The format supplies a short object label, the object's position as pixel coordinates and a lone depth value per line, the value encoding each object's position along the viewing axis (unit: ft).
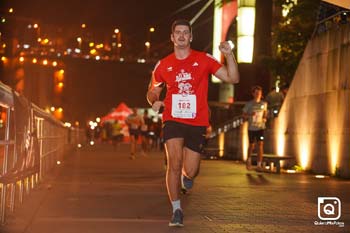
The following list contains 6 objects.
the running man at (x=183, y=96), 29.17
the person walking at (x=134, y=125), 98.12
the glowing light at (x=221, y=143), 102.27
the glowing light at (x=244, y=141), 87.62
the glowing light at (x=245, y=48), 111.14
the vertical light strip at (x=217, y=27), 166.66
